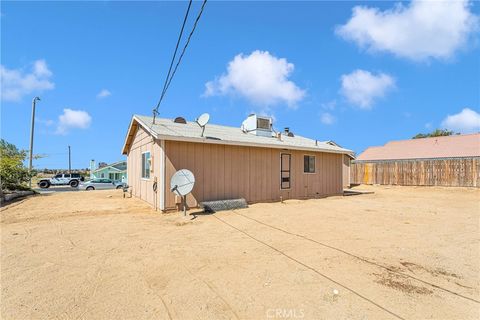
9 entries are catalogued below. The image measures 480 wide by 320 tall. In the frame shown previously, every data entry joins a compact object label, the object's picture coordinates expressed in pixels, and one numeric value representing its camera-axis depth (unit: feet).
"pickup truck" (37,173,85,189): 85.35
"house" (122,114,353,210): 28.40
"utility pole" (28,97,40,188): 65.65
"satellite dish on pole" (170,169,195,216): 25.96
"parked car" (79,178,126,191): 74.04
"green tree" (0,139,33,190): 42.80
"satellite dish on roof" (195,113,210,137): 31.84
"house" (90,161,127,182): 132.77
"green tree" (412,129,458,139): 118.21
